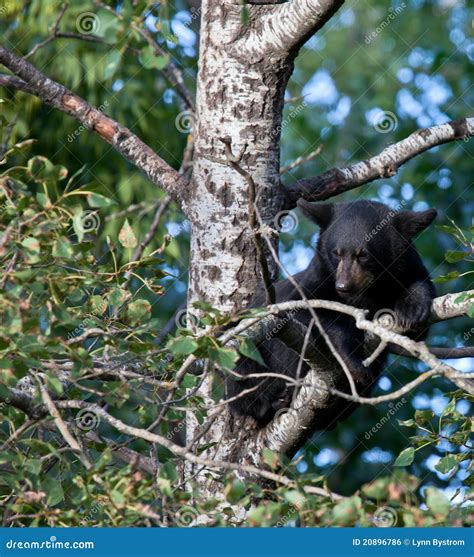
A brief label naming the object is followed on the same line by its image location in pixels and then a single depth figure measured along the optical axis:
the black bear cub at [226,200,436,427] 8.71
